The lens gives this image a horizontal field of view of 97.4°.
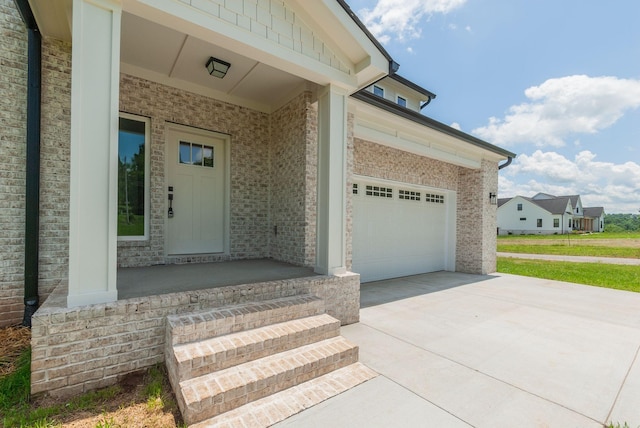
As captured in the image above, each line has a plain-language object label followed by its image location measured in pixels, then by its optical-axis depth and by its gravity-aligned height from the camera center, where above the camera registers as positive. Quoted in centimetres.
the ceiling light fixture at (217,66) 406 +216
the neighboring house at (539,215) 3884 +22
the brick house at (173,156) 244 +87
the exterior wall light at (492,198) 877 +57
